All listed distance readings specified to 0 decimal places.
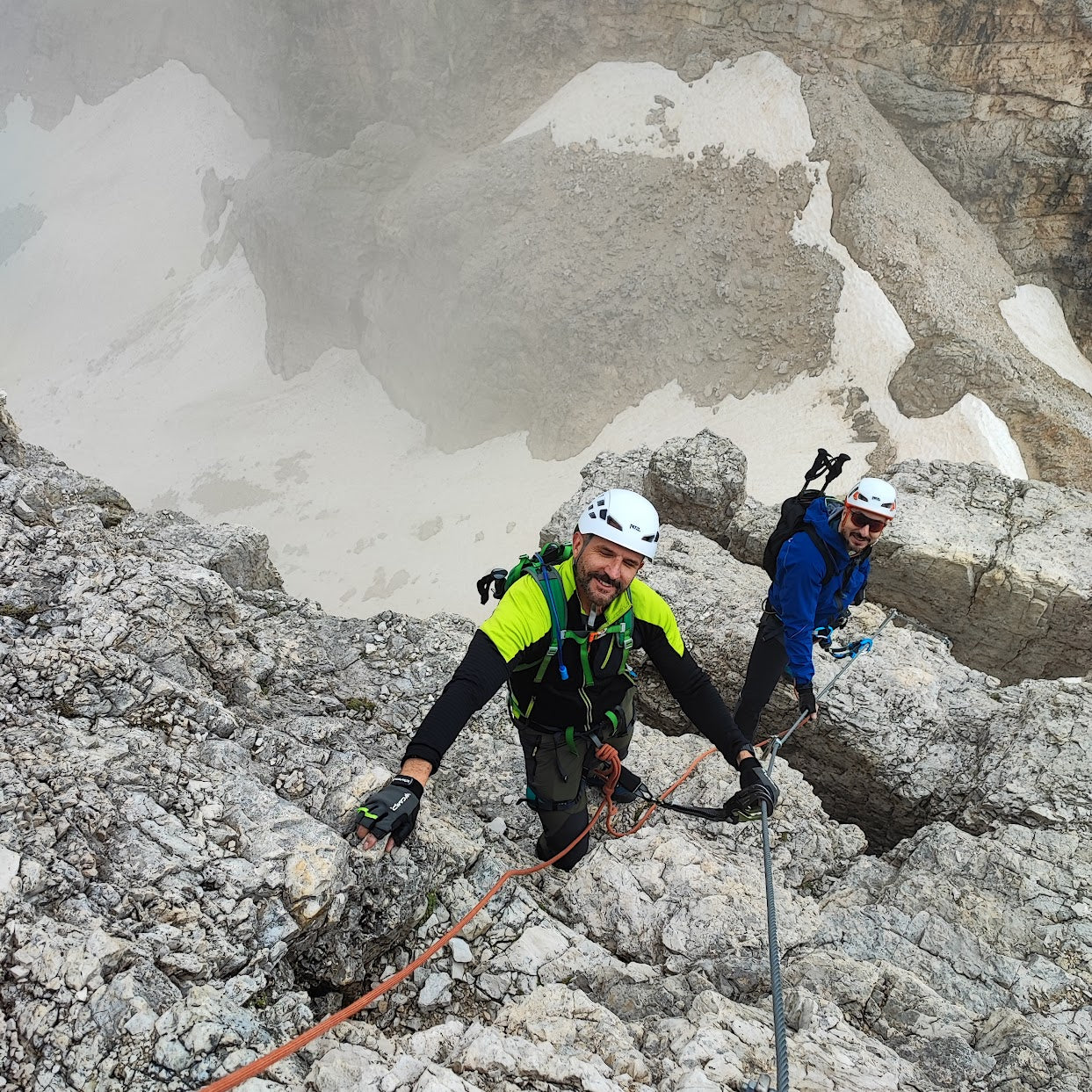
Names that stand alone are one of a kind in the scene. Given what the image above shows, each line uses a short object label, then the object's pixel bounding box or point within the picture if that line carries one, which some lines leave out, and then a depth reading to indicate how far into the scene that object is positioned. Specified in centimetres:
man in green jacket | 439
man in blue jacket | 727
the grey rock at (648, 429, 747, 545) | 1395
